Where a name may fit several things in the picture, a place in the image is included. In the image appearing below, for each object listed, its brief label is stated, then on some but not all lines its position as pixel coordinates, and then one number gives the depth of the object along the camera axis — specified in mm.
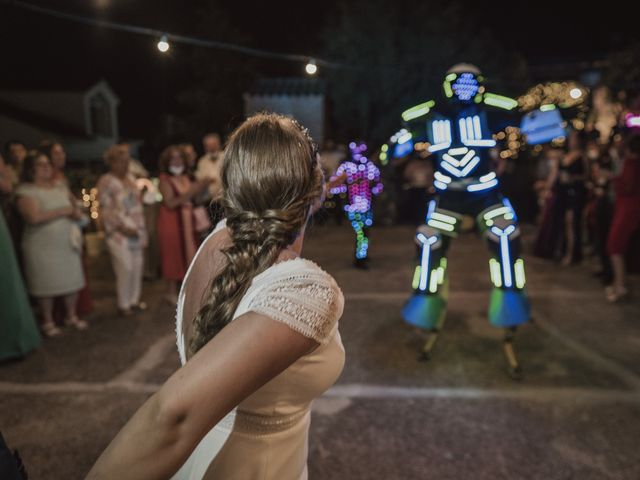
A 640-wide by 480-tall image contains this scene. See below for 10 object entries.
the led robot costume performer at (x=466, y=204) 3912
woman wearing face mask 5539
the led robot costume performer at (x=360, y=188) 7789
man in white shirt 6938
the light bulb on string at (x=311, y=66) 7175
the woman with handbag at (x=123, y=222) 5211
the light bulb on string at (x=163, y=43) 6387
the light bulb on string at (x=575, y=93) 4086
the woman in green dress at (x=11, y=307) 3992
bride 863
